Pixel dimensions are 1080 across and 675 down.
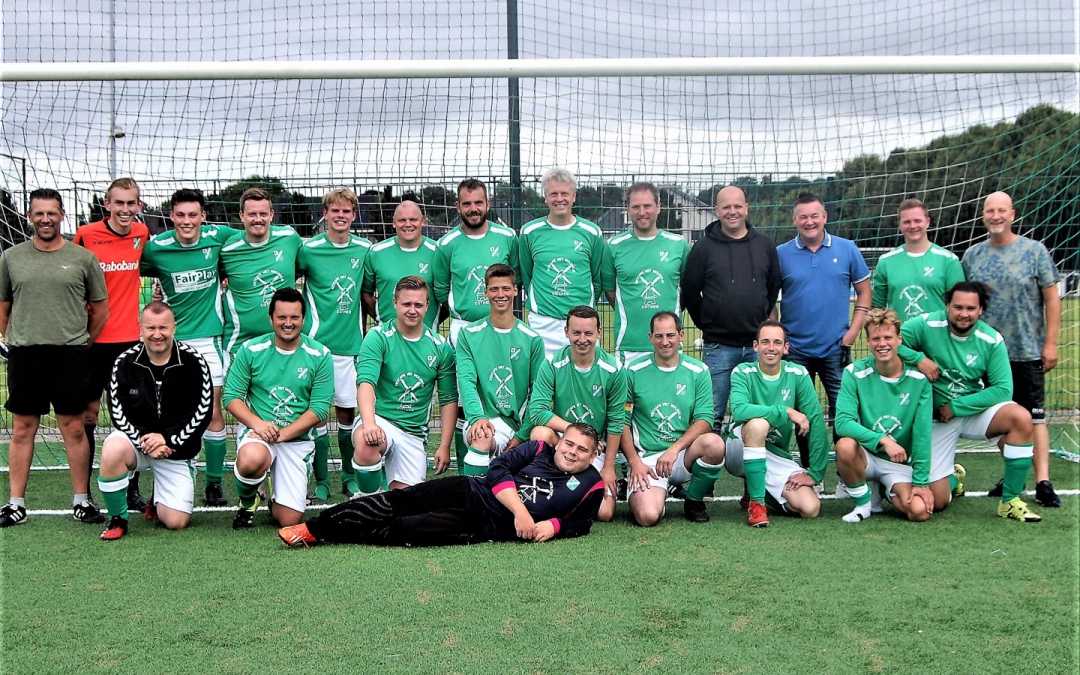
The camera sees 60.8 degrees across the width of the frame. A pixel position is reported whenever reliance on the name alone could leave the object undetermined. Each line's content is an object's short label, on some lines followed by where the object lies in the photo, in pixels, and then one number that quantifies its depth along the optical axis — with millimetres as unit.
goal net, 6297
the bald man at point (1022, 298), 5043
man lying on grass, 4195
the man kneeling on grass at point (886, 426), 4633
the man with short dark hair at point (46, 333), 4621
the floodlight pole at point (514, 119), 6277
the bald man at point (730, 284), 5121
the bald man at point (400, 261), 5402
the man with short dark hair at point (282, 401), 4582
